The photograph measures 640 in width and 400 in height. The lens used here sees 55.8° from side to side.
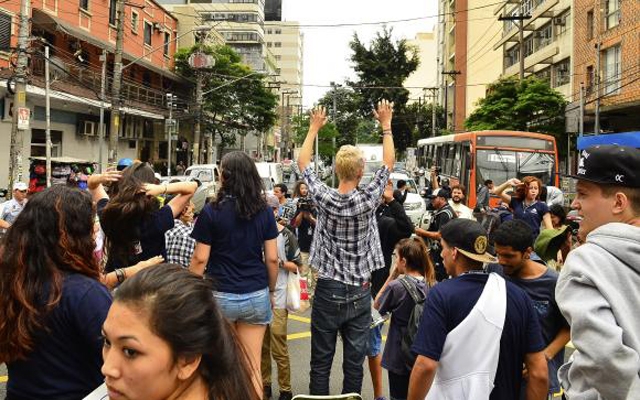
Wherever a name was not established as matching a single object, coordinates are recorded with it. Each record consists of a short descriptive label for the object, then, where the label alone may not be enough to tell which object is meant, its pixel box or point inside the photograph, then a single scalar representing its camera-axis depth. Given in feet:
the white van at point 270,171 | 83.87
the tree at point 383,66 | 170.30
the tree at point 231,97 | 142.51
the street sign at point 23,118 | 54.49
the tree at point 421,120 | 190.70
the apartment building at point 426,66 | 331.57
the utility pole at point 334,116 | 119.91
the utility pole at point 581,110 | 82.14
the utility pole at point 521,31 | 106.21
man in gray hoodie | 6.16
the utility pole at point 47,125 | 66.31
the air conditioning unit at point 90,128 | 106.11
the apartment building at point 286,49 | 399.85
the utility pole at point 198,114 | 118.97
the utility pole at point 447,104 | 197.26
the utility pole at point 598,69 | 92.96
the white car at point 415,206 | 59.16
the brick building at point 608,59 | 84.17
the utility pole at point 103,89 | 79.61
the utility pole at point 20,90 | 57.16
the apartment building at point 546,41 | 111.86
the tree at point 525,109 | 100.17
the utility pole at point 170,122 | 113.09
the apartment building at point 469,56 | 193.88
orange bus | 64.08
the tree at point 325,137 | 125.18
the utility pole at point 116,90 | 72.67
